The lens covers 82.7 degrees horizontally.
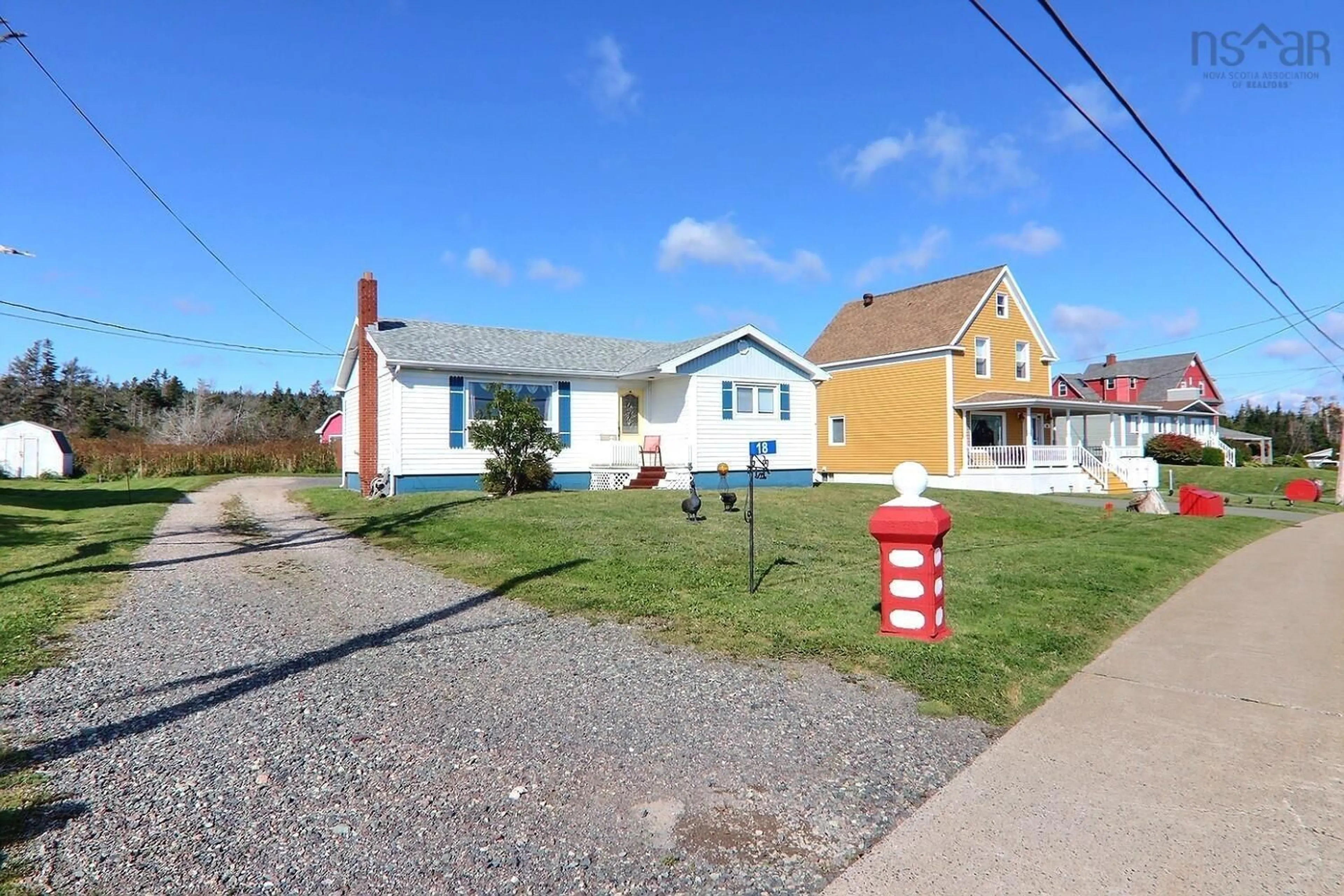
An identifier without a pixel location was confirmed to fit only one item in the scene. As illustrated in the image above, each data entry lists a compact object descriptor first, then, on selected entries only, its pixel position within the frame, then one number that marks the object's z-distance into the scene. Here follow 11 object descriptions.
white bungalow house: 19.17
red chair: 21.91
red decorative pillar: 6.03
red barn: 47.19
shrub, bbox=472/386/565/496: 17.45
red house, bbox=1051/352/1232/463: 44.72
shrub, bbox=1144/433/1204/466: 39.50
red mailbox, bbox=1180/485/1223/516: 18.25
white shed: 32.66
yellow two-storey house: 26.52
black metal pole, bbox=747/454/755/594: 7.48
